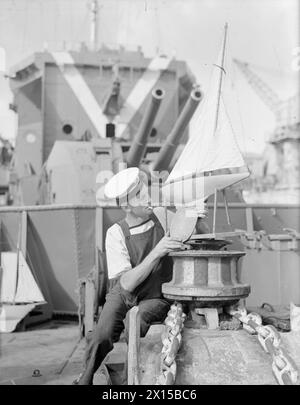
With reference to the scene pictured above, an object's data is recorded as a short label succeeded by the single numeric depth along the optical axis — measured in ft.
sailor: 8.06
